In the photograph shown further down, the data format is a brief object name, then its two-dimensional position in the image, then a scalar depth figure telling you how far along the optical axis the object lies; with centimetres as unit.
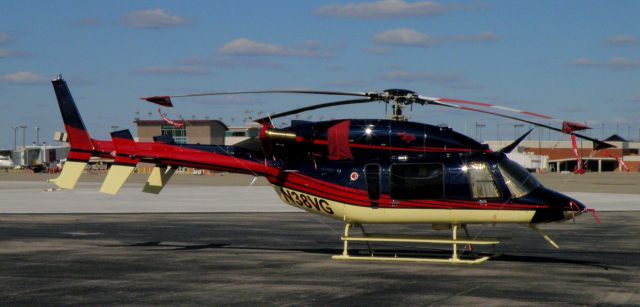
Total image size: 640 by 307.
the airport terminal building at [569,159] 18200
